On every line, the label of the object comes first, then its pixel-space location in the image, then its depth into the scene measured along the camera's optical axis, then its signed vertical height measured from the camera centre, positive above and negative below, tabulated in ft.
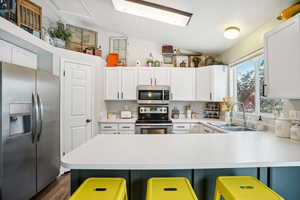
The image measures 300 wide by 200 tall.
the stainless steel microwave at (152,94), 10.71 +0.47
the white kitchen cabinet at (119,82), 11.00 +1.37
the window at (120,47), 11.94 +4.34
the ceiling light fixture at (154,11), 7.15 +4.56
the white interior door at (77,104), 8.54 -0.21
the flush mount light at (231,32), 7.13 +3.33
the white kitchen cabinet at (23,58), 6.43 +1.99
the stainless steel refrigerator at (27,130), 4.88 -1.17
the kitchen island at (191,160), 3.01 -1.26
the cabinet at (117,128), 10.12 -1.88
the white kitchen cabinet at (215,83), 10.12 +1.26
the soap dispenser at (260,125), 6.81 -1.13
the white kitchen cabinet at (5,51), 5.83 +1.99
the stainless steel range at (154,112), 10.64 -0.83
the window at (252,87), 7.29 +0.79
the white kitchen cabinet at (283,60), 4.24 +1.28
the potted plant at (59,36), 8.51 +3.92
